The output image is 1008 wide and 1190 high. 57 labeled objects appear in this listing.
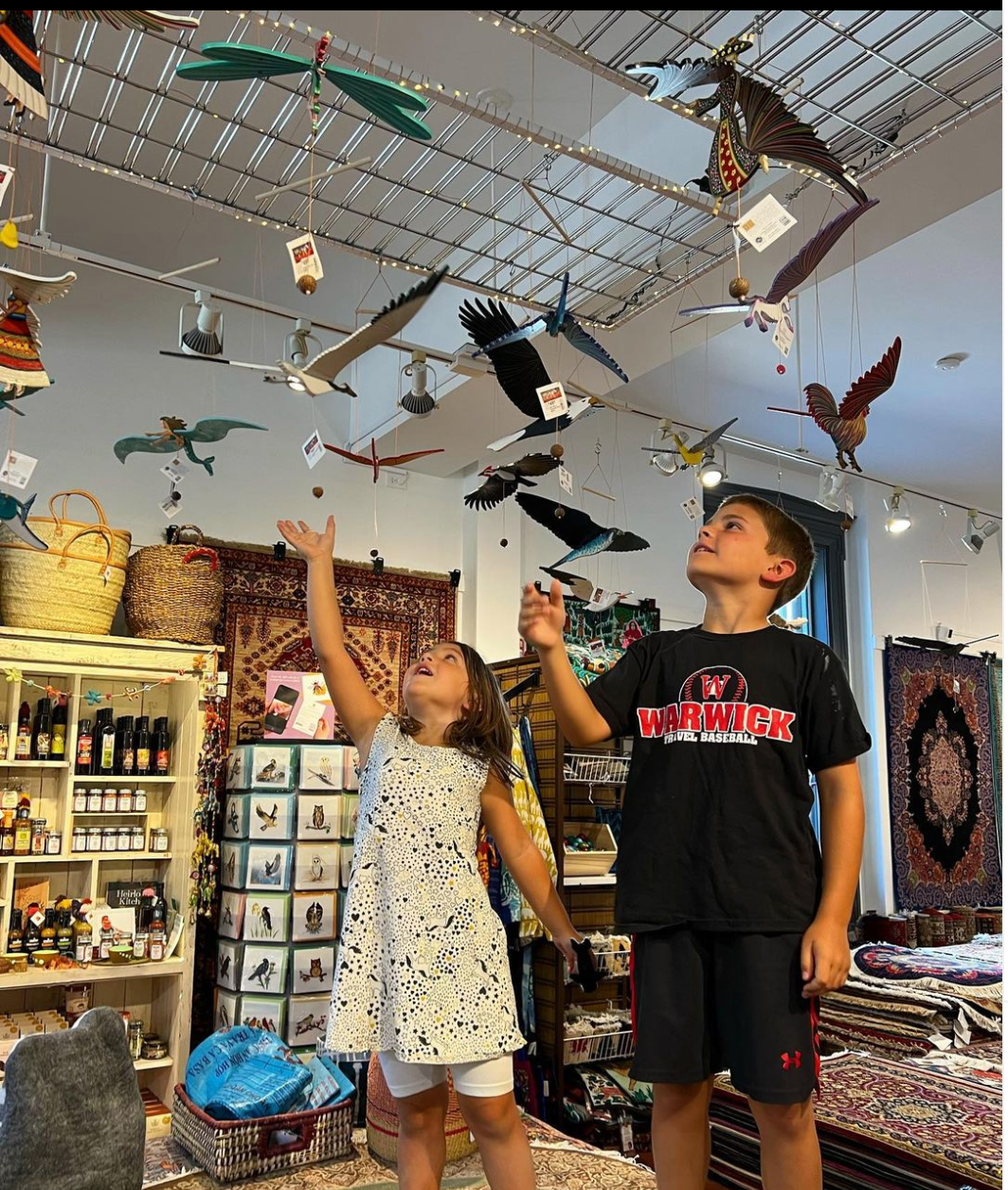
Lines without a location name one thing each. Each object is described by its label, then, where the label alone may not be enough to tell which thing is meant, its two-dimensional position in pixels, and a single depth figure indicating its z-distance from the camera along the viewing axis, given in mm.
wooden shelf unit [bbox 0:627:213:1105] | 3875
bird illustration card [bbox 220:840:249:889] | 4152
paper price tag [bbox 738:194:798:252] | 2136
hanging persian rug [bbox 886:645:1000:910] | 6848
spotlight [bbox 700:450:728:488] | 4688
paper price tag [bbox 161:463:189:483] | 3627
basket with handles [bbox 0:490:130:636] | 3902
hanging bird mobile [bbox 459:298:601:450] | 2453
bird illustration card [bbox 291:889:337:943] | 4105
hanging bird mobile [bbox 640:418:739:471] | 3524
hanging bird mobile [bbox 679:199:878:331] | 2275
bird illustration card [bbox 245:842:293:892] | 4117
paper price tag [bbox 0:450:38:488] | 2961
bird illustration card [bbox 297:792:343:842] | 4203
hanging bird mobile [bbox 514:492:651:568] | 3080
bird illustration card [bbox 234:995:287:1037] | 4000
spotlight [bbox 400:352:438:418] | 3910
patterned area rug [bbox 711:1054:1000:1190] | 2848
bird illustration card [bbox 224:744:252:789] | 4254
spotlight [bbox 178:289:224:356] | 3361
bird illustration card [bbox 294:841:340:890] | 4156
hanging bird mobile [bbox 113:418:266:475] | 3391
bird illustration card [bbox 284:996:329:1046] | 4023
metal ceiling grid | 2662
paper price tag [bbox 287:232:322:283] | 2193
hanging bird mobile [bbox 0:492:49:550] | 3078
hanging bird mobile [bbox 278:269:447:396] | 1456
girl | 2170
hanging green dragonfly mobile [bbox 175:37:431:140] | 1844
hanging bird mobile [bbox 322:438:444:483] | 3053
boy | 1641
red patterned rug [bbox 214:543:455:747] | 4770
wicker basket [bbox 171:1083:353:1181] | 2969
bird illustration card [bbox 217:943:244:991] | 4070
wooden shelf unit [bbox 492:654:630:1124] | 4105
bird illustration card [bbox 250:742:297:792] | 4215
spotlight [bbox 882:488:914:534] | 5594
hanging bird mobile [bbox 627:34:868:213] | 2094
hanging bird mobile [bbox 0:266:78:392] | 2482
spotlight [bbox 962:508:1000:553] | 6078
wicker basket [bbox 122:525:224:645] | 4184
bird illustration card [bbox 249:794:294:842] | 4168
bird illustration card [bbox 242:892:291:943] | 4066
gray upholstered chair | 2305
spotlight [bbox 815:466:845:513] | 4531
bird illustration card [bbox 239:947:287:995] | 4031
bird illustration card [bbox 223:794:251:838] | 4195
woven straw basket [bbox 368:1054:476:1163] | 3160
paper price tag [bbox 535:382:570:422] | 2631
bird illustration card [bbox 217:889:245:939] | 4105
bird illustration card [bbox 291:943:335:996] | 4059
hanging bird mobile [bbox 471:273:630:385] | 2357
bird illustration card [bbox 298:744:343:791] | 4254
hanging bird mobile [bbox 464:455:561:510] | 3318
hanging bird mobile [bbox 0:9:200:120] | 1745
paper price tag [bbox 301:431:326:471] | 2996
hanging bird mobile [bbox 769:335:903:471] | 2721
